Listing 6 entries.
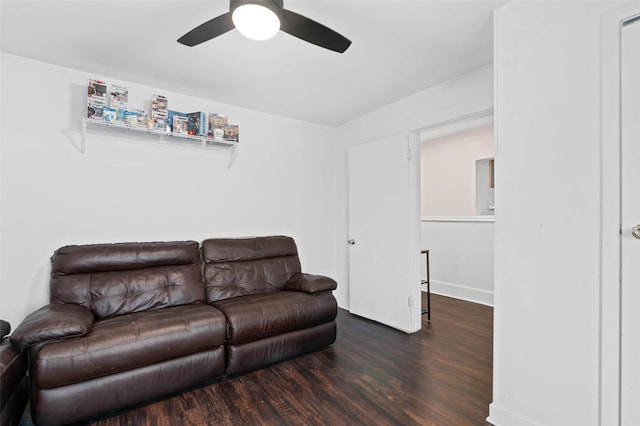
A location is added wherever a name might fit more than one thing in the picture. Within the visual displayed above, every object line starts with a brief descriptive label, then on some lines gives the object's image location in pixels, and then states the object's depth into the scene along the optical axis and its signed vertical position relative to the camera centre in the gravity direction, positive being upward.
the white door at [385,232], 3.05 -0.26
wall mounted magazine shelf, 2.44 +0.68
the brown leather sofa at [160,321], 1.65 -0.76
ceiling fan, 1.37 +0.92
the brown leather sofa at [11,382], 1.49 -0.90
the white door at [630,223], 1.28 -0.07
